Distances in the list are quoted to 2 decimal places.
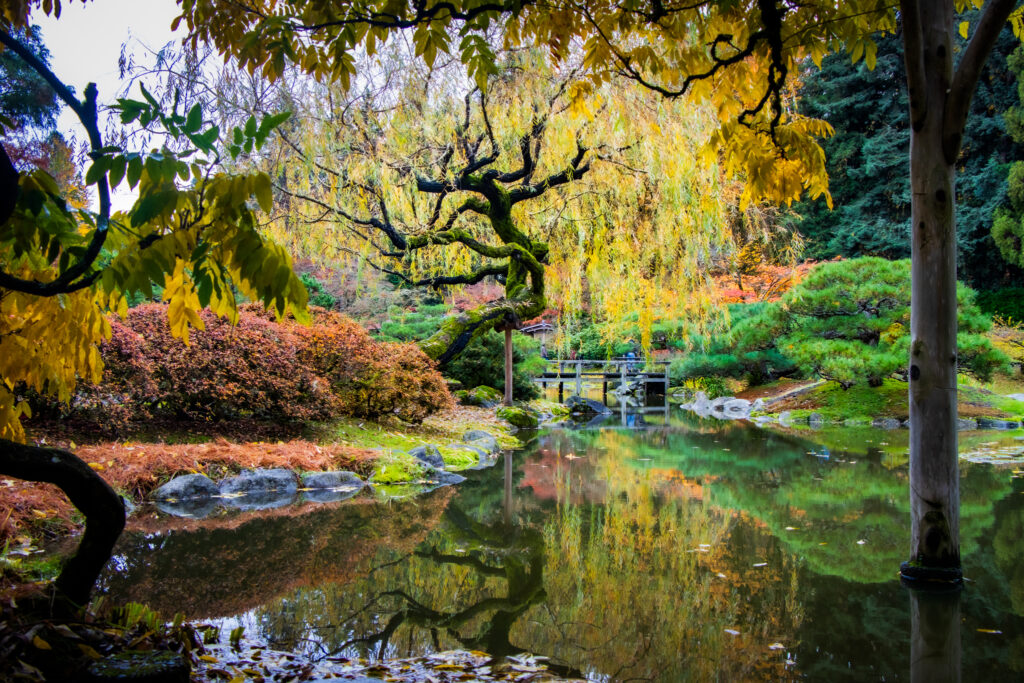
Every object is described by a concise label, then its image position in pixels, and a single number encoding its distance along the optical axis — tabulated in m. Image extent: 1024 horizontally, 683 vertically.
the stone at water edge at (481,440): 8.14
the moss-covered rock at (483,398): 11.76
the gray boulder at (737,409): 14.34
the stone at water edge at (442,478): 6.11
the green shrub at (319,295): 15.25
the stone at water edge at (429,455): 6.62
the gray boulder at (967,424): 10.86
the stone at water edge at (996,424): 10.80
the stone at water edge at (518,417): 11.12
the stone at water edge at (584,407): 15.12
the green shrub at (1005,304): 16.59
